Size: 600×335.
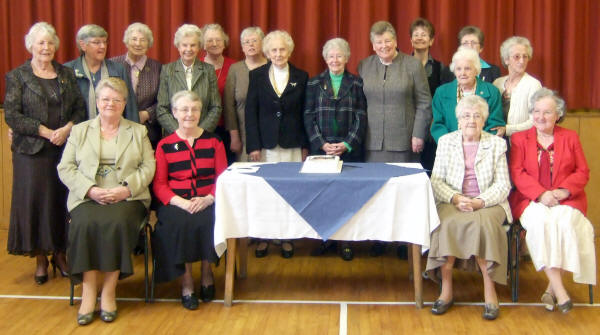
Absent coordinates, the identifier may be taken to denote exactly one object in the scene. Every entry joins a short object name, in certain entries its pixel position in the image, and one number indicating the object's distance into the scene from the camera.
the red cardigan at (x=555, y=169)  3.81
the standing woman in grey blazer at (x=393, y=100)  4.45
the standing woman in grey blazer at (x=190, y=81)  4.43
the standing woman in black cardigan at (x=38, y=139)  4.02
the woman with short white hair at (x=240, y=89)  4.70
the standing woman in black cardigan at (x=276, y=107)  4.50
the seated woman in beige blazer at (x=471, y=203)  3.60
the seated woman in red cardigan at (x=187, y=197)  3.73
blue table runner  3.65
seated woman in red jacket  3.62
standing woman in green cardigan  4.11
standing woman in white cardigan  4.28
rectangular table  3.63
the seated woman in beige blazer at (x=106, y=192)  3.58
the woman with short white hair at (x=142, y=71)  4.49
